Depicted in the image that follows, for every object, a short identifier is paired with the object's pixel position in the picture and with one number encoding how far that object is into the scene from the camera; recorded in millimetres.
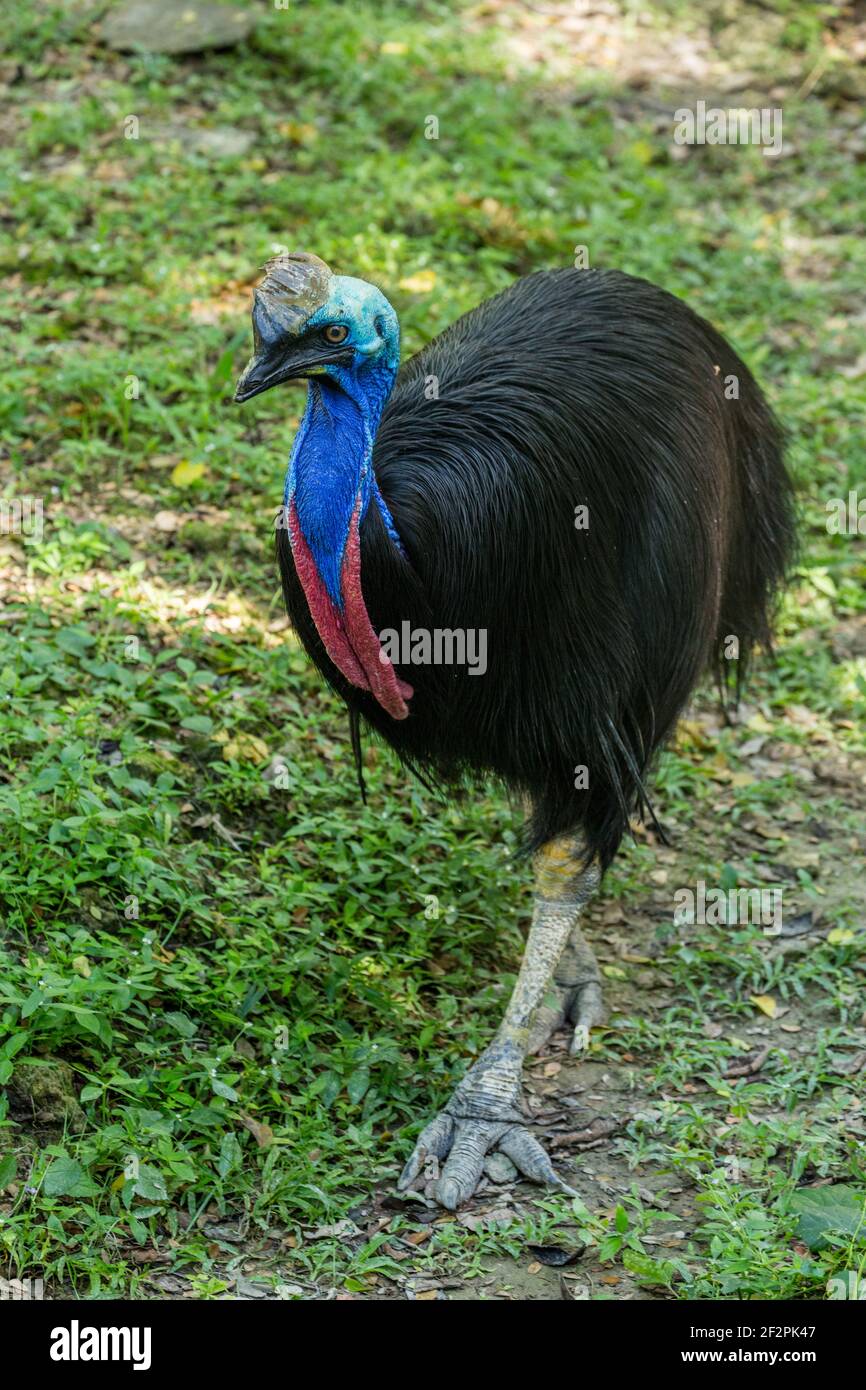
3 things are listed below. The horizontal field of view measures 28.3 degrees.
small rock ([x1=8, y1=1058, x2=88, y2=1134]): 3736
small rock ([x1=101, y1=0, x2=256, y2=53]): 8109
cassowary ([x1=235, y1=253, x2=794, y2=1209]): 3594
